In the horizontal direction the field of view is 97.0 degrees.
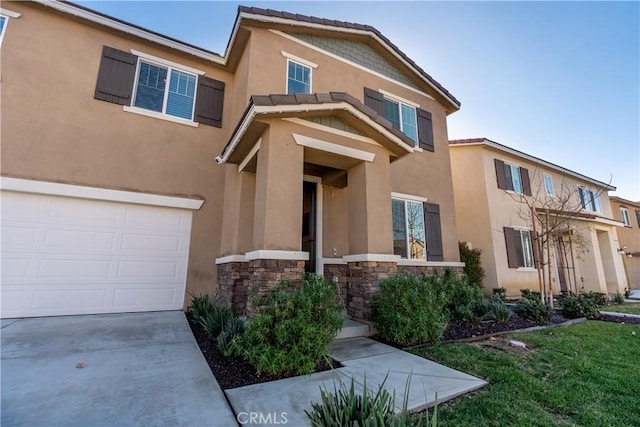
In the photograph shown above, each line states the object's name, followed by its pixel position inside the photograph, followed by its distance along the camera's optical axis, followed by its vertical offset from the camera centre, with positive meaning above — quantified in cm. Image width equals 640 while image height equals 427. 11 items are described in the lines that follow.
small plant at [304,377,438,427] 197 -105
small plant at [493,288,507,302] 1103 -83
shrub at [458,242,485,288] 1132 +31
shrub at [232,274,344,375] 402 -89
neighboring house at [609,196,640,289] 1923 +263
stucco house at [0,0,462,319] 594 +246
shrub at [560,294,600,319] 865 -109
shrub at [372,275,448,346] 541 -80
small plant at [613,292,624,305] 1269 -120
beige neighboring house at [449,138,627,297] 1209 +228
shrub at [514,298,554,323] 779 -109
